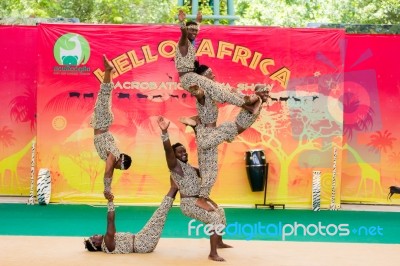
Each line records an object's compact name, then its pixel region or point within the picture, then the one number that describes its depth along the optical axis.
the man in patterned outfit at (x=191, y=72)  11.00
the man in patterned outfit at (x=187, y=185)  10.92
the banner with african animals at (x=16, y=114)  16.65
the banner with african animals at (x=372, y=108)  16.47
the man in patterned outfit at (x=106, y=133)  11.05
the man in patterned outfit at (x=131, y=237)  10.84
